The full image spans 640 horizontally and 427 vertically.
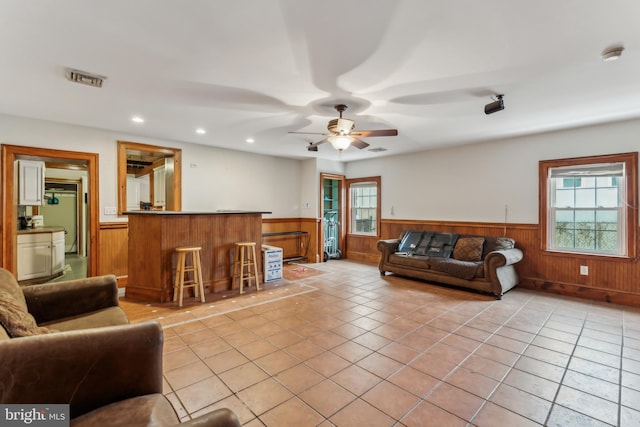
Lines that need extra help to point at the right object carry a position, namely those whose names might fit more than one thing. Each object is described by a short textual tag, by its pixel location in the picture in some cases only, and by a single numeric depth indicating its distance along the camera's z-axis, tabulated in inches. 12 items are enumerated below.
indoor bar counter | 155.3
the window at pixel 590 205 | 155.4
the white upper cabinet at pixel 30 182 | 178.9
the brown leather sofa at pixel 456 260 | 166.9
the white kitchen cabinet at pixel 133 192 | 294.5
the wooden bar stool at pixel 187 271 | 150.5
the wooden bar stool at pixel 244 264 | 174.2
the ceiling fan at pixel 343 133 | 135.6
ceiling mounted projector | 118.1
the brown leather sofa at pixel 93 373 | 45.1
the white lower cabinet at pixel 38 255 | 192.2
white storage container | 198.1
